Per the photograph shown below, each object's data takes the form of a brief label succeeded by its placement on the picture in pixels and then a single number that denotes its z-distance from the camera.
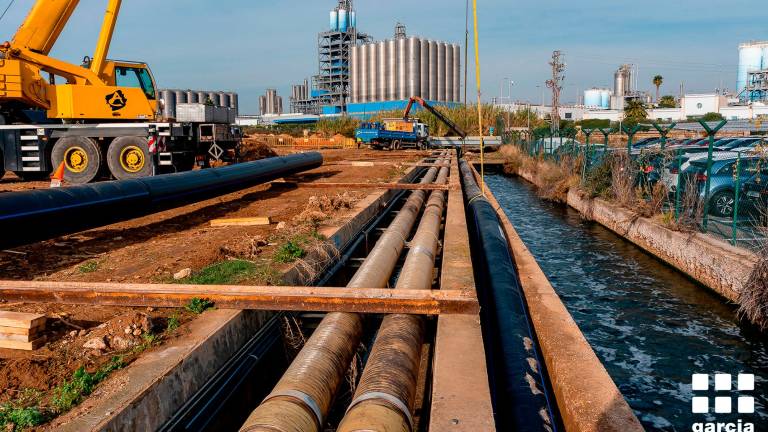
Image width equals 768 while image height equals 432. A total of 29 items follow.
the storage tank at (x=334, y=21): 119.69
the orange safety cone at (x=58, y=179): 12.80
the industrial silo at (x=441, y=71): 117.57
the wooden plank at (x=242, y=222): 9.49
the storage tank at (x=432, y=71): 115.38
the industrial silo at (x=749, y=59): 116.88
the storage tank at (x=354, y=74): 117.81
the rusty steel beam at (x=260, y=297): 4.91
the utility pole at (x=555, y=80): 55.93
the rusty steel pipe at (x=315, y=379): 3.28
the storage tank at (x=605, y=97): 155.62
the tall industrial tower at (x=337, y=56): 119.93
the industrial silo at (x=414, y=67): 112.69
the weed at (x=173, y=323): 4.42
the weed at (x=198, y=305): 4.83
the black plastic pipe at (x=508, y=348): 4.03
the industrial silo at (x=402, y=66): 113.25
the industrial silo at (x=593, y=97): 161.75
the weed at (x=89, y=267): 6.50
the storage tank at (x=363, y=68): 116.44
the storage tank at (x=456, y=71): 120.31
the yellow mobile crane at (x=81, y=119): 15.72
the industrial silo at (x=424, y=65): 113.75
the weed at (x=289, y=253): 6.66
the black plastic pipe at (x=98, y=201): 6.64
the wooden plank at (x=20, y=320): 4.14
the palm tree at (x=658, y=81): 116.44
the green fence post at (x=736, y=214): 8.79
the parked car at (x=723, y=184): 11.11
